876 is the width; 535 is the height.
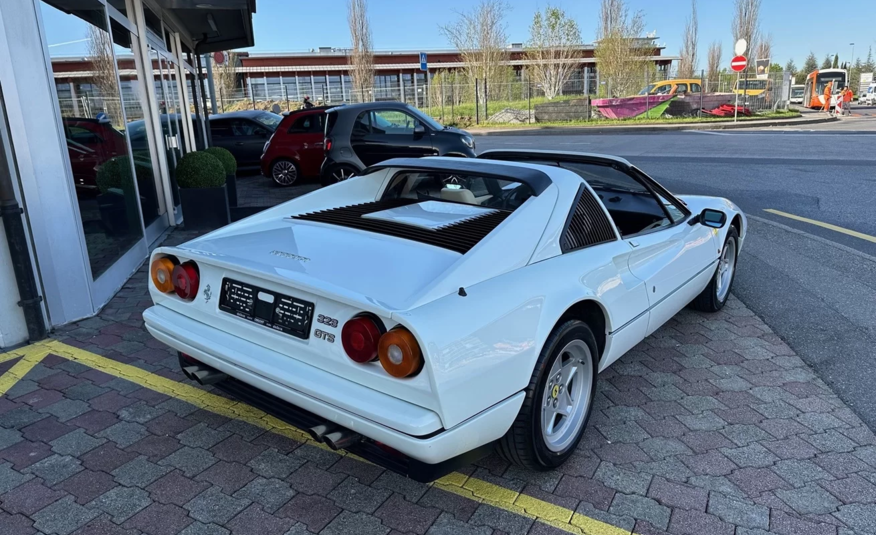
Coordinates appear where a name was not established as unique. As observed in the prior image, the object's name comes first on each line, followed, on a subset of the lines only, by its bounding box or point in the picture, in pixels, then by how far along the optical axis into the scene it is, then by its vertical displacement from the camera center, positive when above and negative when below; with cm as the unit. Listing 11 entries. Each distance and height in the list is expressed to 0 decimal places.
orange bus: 3950 +29
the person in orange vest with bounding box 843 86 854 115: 3434 -77
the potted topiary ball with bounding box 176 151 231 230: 782 -87
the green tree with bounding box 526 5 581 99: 3647 +299
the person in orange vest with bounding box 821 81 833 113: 3684 -45
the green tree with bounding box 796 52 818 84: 8561 +324
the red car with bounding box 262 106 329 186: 1266 -62
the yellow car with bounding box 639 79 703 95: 3203 +45
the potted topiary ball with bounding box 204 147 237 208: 928 -70
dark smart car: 1090 -47
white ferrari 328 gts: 219 -82
